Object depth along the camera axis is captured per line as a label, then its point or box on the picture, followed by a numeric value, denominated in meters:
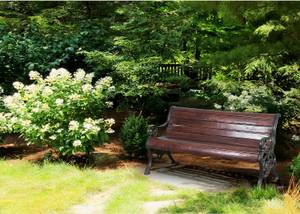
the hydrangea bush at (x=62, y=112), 6.74
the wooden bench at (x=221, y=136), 5.65
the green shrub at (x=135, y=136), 7.18
